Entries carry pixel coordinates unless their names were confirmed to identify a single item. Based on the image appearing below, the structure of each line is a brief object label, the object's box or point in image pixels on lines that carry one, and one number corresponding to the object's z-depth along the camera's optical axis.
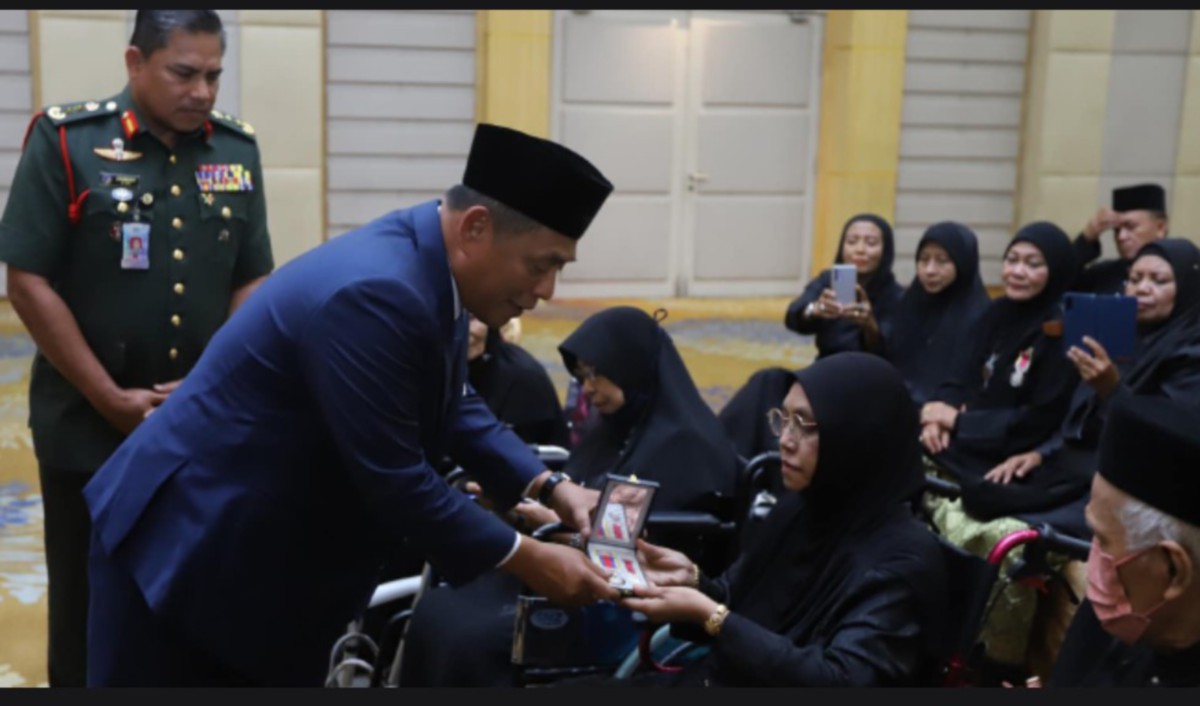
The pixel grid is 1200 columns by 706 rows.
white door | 10.21
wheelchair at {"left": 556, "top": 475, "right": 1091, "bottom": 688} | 2.51
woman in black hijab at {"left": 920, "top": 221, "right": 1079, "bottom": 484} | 4.48
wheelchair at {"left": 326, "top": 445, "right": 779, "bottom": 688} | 2.89
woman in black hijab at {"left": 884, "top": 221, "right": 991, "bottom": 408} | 5.37
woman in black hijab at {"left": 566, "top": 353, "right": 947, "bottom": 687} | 2.42
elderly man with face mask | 1.85
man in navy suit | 2.00
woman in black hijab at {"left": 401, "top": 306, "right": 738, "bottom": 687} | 3.14
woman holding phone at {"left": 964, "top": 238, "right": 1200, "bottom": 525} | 3.86
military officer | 2.88
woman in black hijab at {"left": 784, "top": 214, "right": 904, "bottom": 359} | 5.55
